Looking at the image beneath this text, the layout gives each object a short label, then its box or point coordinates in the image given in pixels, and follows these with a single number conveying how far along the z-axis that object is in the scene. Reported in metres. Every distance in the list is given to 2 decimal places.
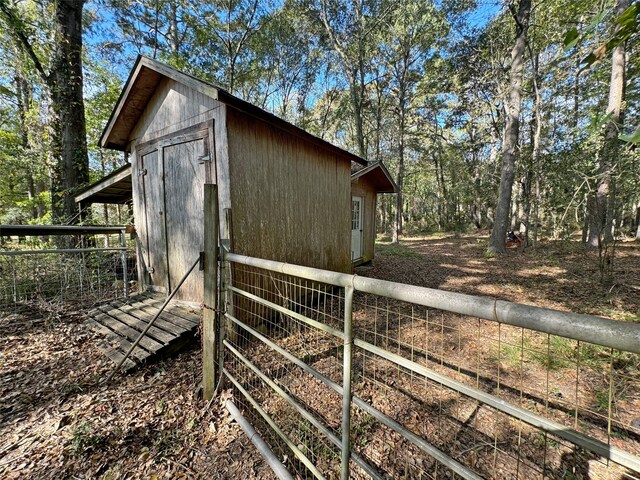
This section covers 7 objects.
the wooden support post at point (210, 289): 2.65
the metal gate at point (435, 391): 1.05
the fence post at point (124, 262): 5.22
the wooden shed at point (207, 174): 4.10
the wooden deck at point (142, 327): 3.55
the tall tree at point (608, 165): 5.18
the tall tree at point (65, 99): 6.53
